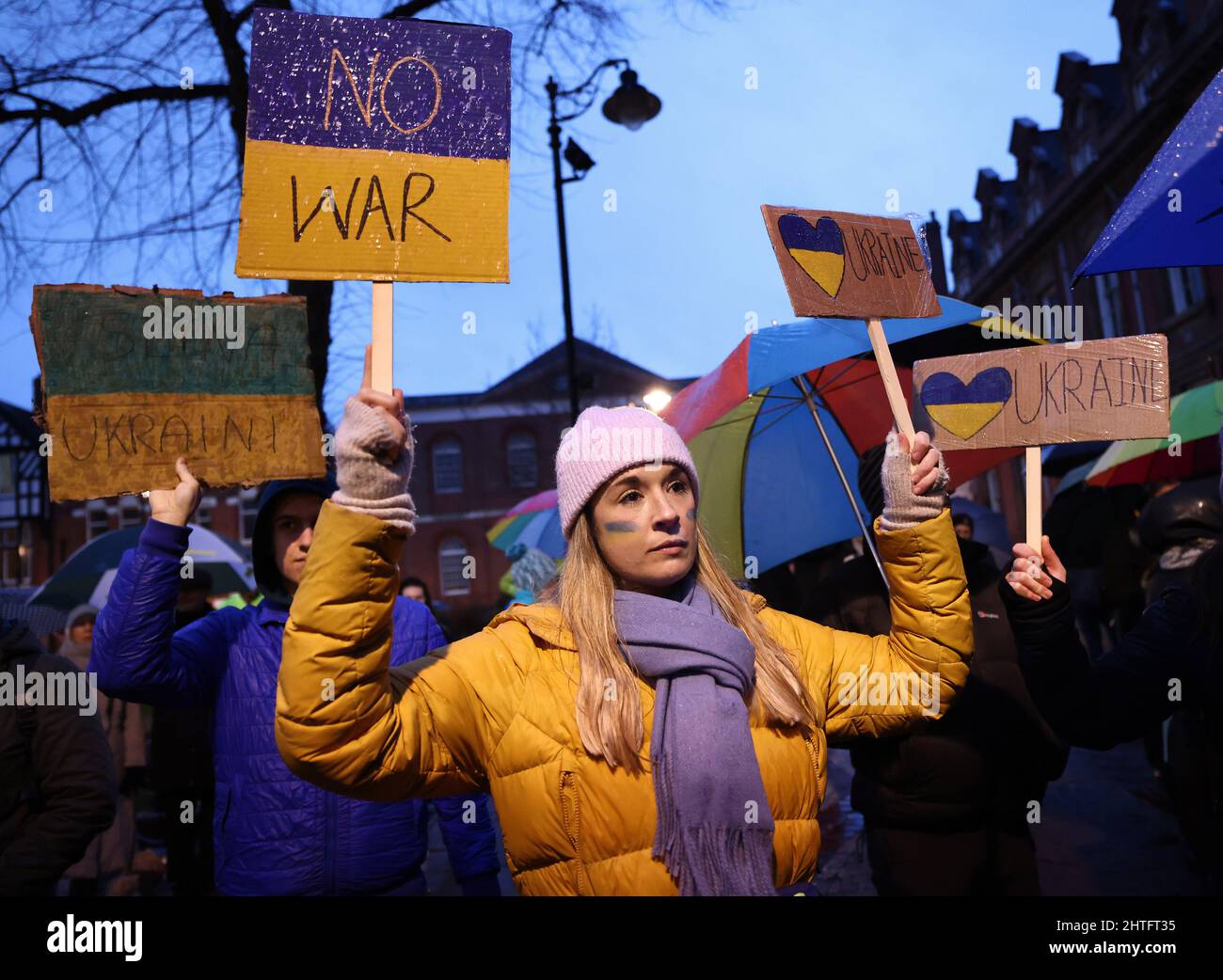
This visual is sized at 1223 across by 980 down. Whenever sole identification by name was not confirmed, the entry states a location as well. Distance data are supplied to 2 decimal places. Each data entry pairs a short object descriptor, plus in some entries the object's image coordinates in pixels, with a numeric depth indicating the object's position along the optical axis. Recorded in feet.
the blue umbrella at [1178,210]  6.72
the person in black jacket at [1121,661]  7.79
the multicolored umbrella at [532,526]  26.91
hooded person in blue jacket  7.91
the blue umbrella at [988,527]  32.51
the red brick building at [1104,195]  69.21
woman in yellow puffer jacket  5.64
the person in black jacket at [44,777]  8.34
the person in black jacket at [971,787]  10.47
